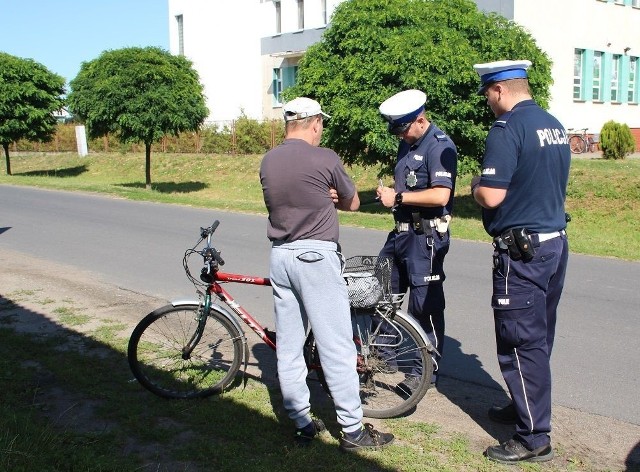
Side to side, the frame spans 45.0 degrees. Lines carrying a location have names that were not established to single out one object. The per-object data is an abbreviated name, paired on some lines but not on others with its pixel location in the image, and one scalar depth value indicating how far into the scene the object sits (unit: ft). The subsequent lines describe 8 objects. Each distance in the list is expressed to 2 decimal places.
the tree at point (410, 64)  52.49
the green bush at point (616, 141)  82.28
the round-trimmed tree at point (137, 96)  79.92
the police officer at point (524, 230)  13.21
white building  98.94
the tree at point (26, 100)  105.70
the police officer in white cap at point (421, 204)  16.12
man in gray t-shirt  13.69
